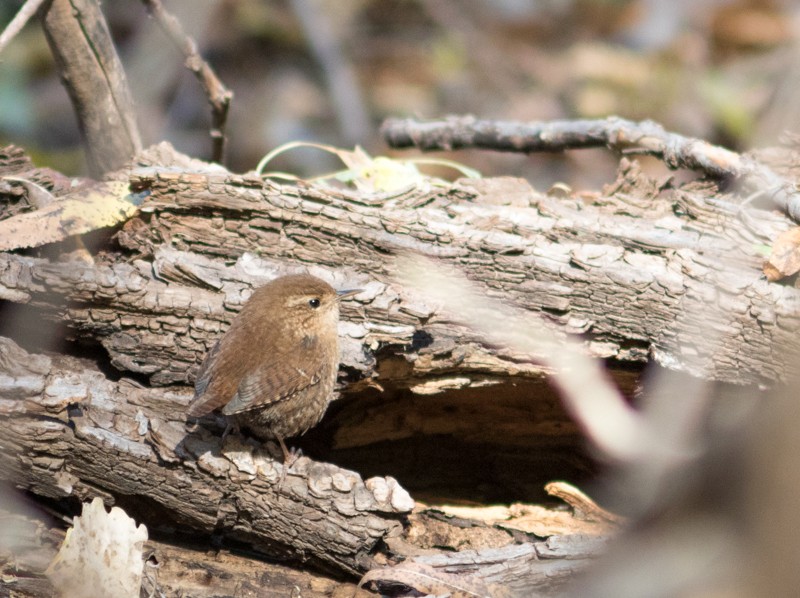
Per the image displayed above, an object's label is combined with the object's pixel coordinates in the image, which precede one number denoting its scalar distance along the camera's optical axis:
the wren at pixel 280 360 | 5.58
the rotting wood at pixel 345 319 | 5.50
